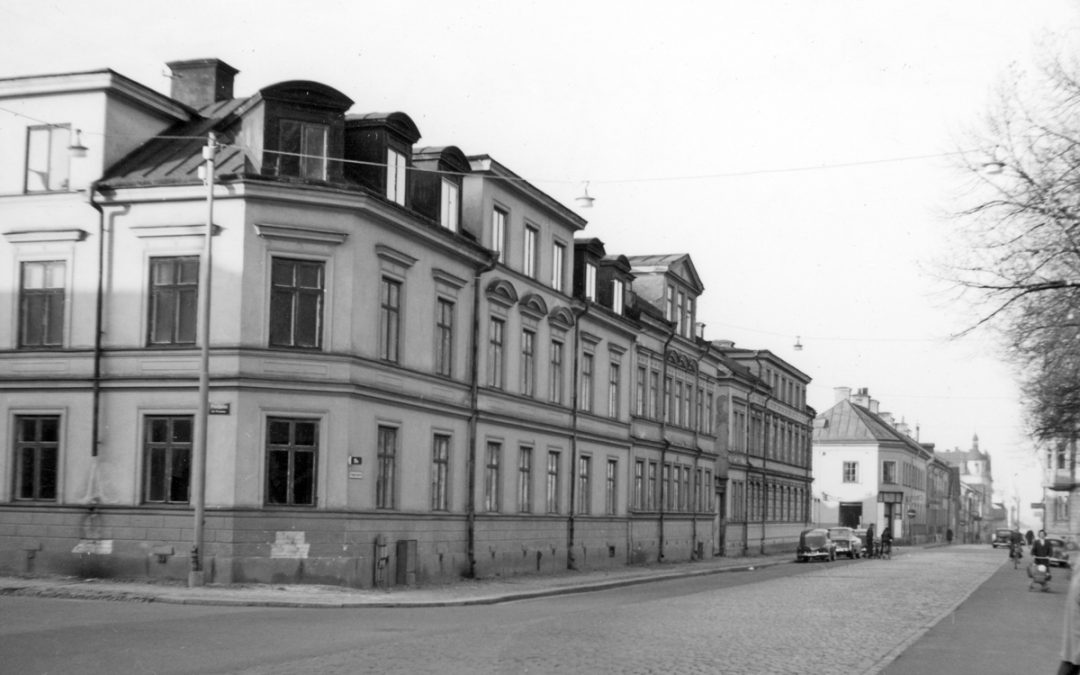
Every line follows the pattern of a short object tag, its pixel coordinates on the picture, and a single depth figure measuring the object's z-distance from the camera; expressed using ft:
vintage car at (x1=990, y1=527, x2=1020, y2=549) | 358.51
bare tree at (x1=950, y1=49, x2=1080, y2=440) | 72.54
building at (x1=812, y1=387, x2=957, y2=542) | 358.43
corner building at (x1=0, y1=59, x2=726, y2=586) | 89.45
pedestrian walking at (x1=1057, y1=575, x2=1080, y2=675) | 33.96
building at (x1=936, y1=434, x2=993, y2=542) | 572.88
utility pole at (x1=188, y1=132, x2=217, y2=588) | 84.43
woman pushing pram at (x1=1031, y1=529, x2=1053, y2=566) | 123.87
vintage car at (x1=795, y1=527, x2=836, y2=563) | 200.13
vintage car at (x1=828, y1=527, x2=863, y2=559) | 221.46
